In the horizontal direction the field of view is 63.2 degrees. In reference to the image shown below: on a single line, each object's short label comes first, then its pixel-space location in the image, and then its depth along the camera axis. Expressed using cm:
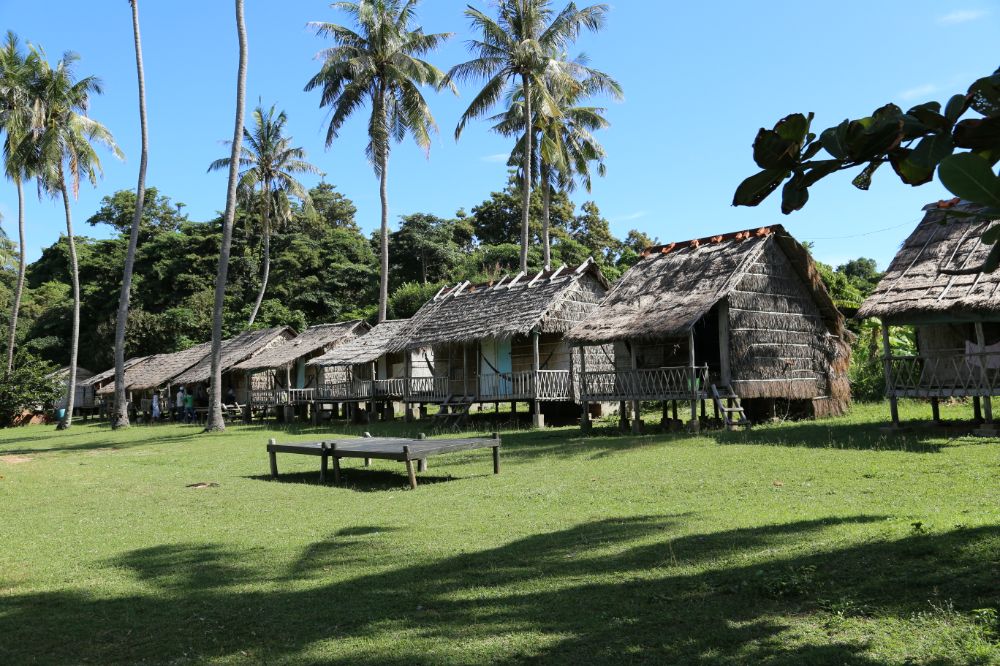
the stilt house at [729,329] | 1927
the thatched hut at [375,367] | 2983
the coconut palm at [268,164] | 4247
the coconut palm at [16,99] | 3197
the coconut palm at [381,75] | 3120
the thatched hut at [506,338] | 2389
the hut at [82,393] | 4850
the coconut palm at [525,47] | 2842
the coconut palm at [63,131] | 3234
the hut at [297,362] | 3412
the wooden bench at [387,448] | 1168
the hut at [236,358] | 3828
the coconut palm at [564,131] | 3017
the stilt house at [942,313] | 1504
